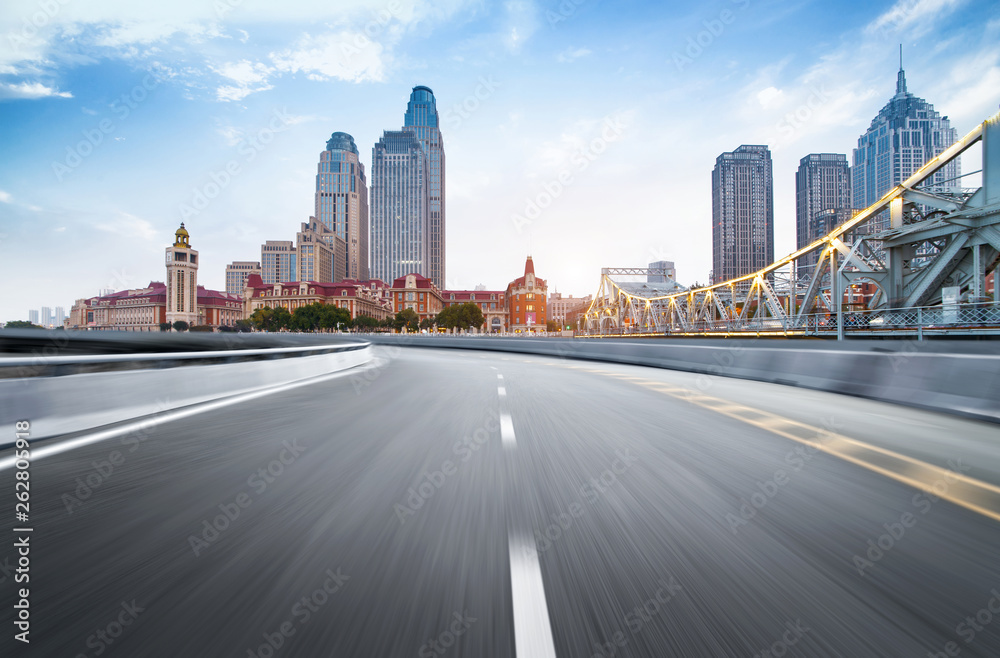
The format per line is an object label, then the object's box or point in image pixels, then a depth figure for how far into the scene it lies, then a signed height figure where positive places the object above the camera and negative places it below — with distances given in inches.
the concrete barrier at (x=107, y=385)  178.4 -25.6
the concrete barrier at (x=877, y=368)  249.6 -31.5
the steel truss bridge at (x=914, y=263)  849.5 +137.5
